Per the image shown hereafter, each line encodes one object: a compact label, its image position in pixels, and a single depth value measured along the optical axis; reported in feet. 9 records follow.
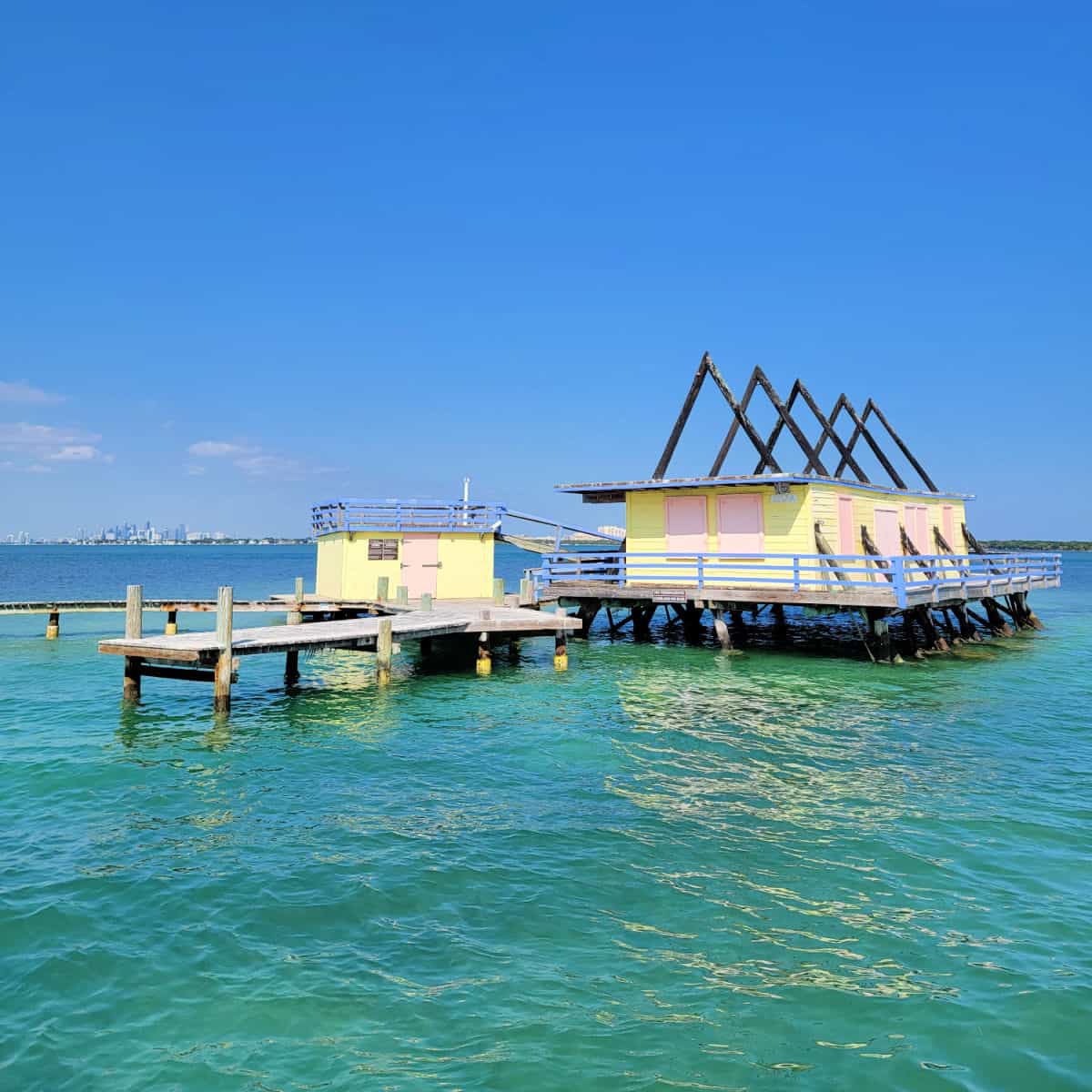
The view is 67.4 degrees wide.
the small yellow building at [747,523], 78.54
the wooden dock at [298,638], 51.98
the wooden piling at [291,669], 64.18
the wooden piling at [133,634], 54.54
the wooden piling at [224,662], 51.34
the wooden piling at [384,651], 61.16
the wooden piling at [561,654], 72.84
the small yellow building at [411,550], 96.53
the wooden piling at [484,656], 69.72
